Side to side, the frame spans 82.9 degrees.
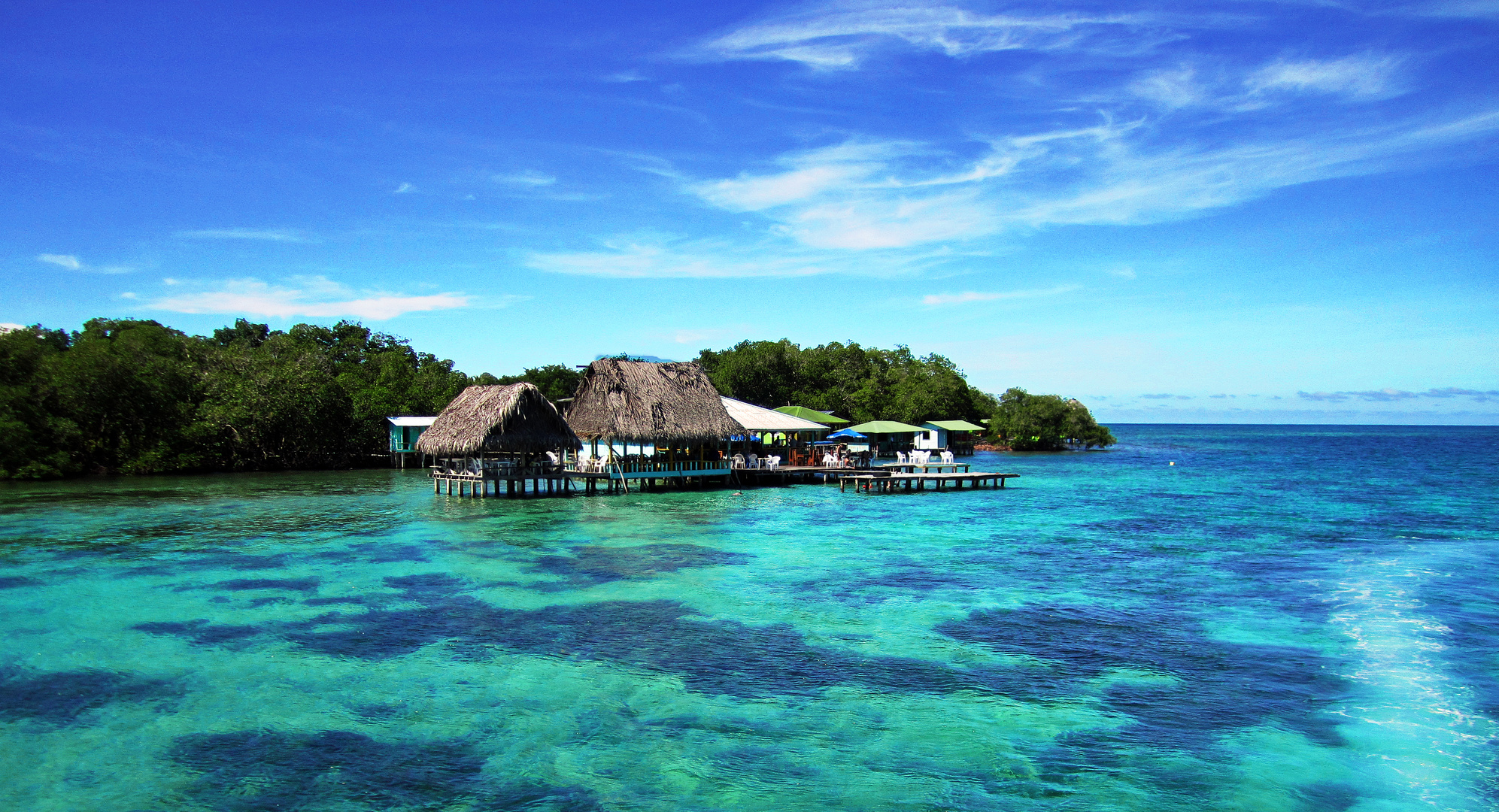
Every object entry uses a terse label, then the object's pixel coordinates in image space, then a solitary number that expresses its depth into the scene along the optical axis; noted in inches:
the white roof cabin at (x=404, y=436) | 1734.7
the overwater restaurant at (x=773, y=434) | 1354.6
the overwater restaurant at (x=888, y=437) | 1721.2
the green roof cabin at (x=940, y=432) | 2085.4
